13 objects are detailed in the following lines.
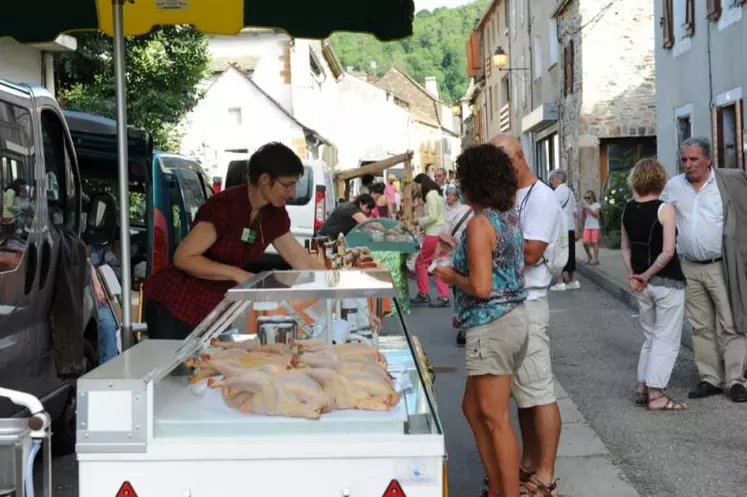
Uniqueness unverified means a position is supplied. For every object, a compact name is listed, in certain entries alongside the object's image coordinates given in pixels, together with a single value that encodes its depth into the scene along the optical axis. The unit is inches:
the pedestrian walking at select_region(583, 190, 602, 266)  751.1
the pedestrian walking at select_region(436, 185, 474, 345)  223.5
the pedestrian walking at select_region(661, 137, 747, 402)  323.9
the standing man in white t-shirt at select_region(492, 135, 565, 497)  218.7
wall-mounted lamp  1379.2
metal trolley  108.2
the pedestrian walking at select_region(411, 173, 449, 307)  589.6
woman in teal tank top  202.5
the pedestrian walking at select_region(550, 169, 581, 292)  624.4
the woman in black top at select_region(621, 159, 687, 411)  308.3
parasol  243.4
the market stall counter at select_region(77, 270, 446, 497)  123.3
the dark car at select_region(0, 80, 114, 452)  219.8
